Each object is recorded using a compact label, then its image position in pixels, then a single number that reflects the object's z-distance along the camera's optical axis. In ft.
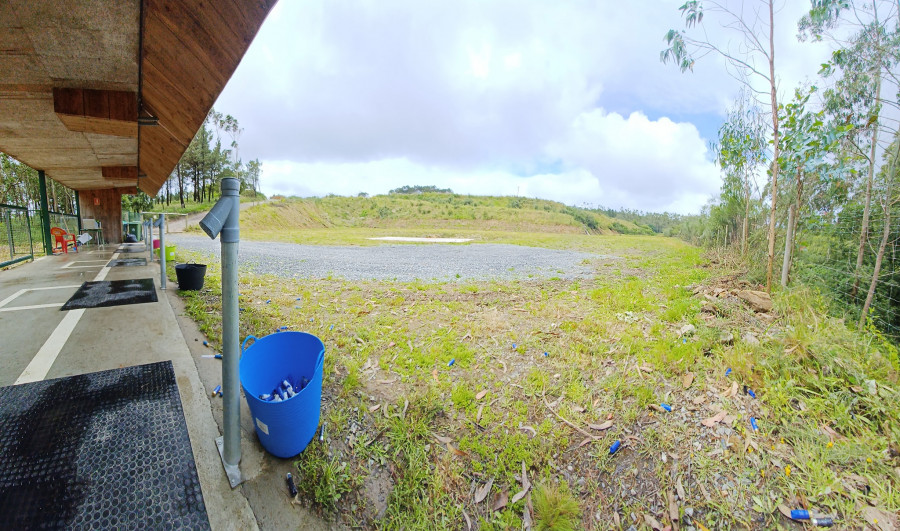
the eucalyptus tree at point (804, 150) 11.87
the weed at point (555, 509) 5.95
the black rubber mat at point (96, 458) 4.97
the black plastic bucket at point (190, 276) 15.51
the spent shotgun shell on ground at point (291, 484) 5.97
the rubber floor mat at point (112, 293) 13.96
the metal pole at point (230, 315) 5.07
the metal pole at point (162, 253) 15.76
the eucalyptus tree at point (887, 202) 10.09
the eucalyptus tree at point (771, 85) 13.23
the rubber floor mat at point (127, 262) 24.23
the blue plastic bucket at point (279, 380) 5.99
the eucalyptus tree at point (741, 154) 19.81
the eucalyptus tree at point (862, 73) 10.62
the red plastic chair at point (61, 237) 29.66
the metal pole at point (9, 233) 23.97
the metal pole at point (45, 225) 28.27
